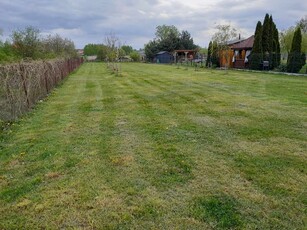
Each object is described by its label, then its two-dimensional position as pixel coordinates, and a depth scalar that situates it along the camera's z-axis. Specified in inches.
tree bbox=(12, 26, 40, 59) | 860.0
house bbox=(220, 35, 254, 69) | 1206.9
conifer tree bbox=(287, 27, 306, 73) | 848.9
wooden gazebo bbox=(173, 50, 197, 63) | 2370.2
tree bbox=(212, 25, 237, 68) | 1008.9
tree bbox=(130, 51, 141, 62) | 3065.9
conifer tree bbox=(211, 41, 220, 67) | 1273.4
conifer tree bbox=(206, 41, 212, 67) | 1393.3
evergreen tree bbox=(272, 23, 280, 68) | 998.4
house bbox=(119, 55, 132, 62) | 3151.1
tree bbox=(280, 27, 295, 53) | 1320.9
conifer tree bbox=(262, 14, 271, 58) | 1021.2
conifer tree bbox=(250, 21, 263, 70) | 1024.9
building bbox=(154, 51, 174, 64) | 2573.8
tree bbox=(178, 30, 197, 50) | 2674.7
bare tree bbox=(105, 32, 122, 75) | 1093.8
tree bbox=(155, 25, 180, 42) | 3636.8
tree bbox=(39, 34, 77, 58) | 1525.3
